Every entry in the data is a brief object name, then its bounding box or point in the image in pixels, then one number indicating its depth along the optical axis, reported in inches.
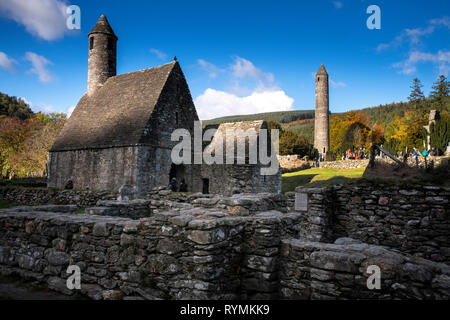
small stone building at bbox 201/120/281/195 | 636.1
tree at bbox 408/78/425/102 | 2206.0
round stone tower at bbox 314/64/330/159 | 2357.3
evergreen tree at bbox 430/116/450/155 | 1189.1
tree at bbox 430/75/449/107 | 2094.0
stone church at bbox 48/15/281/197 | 684.1
